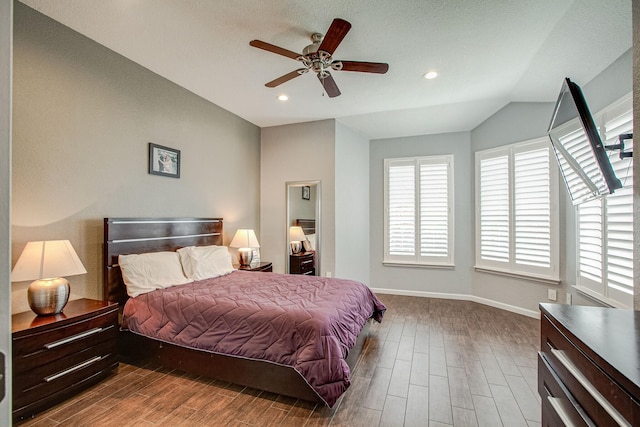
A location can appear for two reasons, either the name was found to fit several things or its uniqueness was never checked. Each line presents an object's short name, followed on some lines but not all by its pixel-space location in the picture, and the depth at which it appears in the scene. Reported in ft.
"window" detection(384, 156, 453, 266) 17.03
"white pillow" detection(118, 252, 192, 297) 9.06
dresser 2.53
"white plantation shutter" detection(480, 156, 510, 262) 14.64
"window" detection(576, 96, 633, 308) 7.96
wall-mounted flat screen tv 4.51
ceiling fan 7.43
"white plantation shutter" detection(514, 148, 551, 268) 12.91
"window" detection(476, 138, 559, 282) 12.79
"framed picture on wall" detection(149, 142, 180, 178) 10.77
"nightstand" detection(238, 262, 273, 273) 13.85
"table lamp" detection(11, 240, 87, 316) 6.74
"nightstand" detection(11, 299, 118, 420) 6.31
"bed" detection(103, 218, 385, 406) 6.85
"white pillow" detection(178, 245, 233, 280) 10.82
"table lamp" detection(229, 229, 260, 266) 13.85
